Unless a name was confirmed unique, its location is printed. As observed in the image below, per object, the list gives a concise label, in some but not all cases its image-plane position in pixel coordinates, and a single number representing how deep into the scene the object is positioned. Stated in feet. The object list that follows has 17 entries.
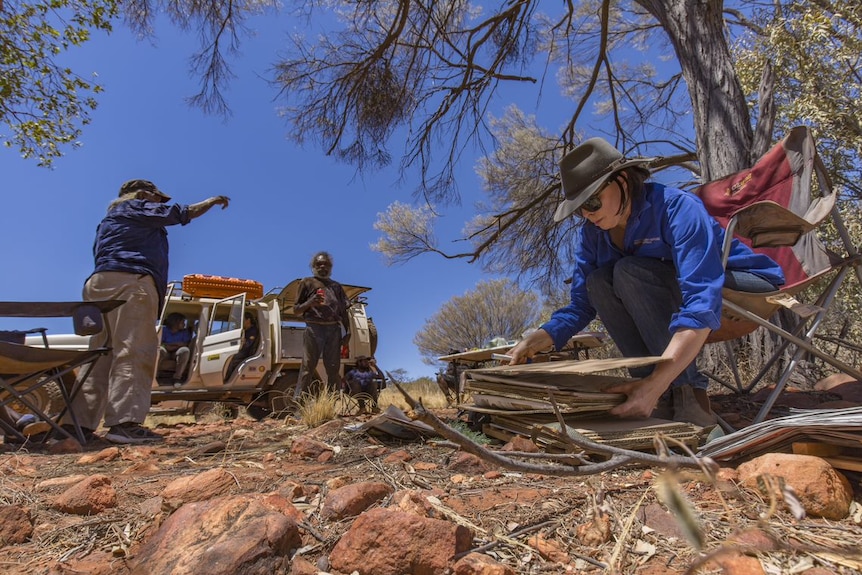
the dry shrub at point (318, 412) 9.57
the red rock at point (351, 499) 3.39
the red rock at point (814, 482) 3.22
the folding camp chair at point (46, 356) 8.08
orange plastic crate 23.03
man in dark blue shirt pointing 9.18
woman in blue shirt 4.68
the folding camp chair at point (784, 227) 5.89
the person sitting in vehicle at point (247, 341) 20.93
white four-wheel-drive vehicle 20.04
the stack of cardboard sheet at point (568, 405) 4.44
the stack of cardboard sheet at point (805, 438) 3.50
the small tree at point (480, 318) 65.77
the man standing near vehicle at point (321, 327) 16.02
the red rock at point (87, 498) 3.92
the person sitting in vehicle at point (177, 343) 20.56
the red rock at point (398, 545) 2.70
